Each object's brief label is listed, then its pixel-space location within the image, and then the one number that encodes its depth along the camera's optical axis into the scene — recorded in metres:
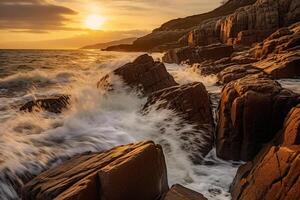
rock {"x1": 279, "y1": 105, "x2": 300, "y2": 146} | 3.76
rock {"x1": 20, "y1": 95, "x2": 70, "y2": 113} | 7.08
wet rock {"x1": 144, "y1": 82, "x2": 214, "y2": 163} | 5.52
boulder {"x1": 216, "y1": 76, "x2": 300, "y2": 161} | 4.85
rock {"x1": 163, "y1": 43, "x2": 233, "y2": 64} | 17.82
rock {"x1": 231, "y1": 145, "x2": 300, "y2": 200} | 3.07
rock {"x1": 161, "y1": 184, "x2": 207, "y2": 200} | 3.42
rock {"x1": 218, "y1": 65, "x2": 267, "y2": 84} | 9.55
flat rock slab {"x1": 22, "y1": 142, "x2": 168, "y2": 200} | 3.22
